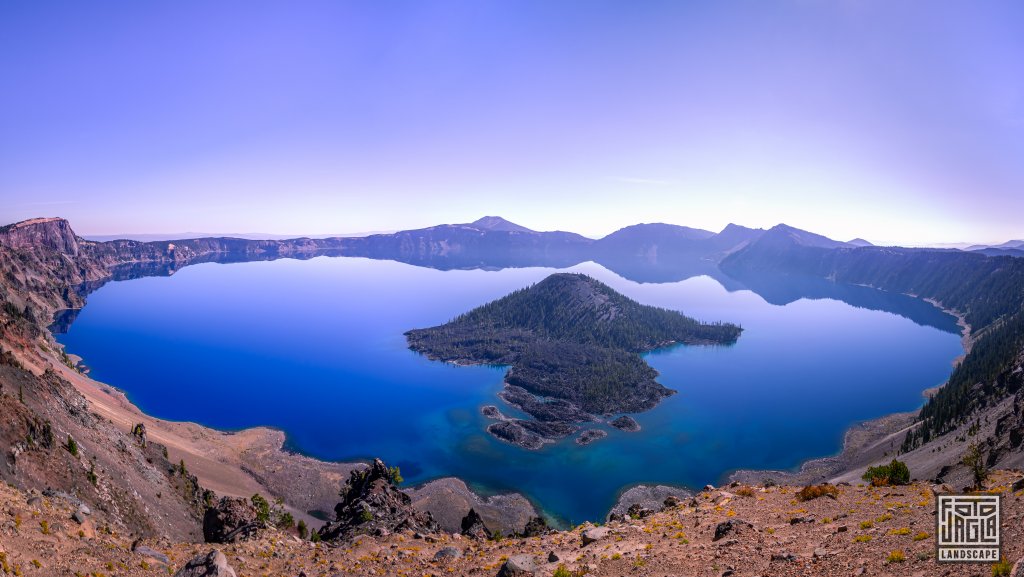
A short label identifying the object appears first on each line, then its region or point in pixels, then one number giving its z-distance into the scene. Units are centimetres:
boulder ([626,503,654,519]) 3907
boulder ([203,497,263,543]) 4844
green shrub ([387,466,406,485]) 7344
